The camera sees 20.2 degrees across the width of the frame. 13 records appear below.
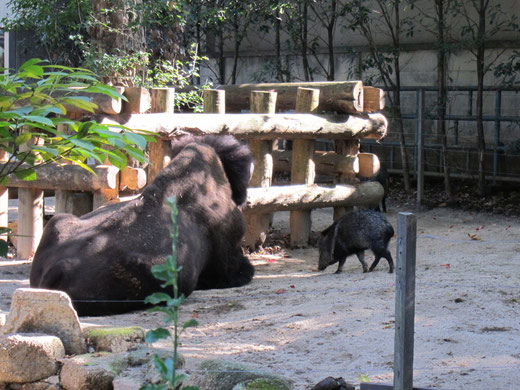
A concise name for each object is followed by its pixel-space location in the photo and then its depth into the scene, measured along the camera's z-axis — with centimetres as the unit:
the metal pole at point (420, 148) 2320
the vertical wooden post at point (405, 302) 639
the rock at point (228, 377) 661
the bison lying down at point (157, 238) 1109
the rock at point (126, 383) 717
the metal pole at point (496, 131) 2284
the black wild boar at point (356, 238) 1444
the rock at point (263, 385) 646
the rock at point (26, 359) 781
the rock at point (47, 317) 848
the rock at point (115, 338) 836
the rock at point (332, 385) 673
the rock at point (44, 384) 778
